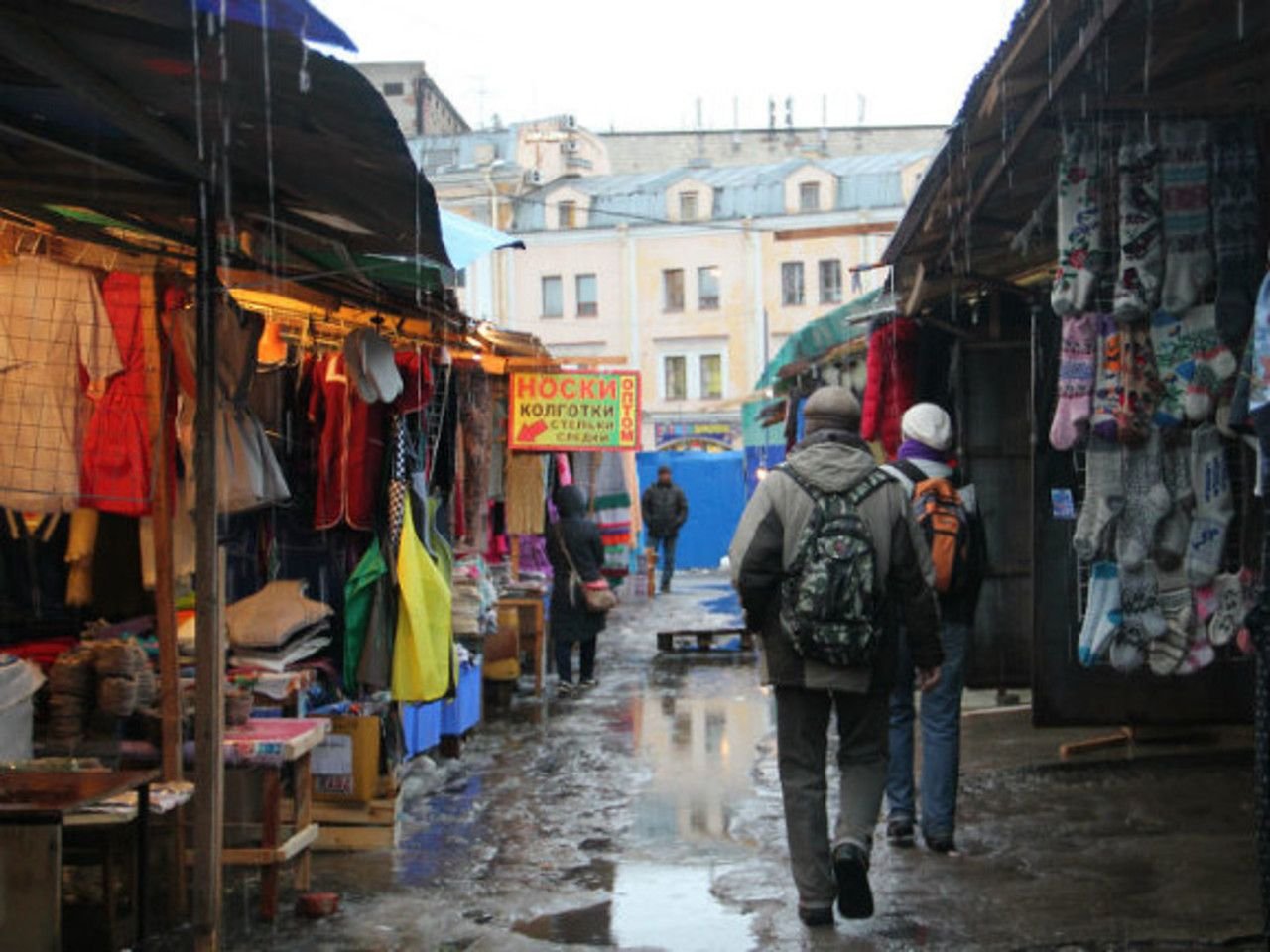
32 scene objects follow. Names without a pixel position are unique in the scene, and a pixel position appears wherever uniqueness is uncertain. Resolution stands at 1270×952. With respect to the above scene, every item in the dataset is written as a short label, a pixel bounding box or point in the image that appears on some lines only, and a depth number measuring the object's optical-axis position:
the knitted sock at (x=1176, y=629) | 5.70
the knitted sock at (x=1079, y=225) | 5.62
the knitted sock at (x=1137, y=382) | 5.54
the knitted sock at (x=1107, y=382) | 5.58
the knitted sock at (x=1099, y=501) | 5.71
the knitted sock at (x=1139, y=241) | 5.41
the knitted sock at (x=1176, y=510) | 5.65
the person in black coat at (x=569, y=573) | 13.84
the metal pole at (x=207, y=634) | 5.35
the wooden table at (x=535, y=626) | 13.17
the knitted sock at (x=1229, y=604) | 5.57
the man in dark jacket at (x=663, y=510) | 25.94
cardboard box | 7.54
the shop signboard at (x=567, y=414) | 12.77
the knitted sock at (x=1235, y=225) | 5.28
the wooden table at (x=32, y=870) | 4.71
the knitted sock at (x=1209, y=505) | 5.55
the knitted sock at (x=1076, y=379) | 5.70
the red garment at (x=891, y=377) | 10.21
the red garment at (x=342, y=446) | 7.80
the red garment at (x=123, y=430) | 5.87
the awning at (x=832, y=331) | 10.85
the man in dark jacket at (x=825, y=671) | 5.75
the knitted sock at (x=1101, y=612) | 5.78
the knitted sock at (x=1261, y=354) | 4.14
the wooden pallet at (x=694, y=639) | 16.97
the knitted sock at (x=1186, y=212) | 5.40
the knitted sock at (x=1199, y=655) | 5.69
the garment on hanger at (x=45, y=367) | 5.63
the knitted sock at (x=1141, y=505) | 5.67
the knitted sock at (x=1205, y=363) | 5.36
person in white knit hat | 6.80
